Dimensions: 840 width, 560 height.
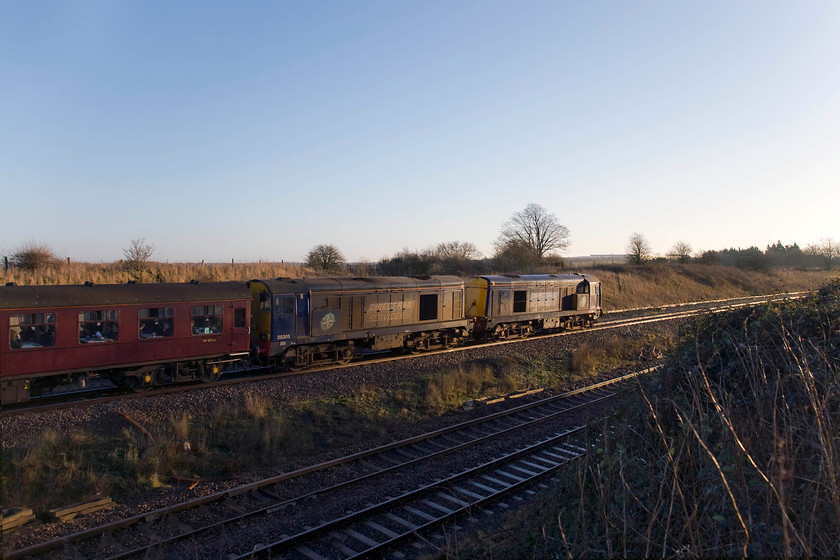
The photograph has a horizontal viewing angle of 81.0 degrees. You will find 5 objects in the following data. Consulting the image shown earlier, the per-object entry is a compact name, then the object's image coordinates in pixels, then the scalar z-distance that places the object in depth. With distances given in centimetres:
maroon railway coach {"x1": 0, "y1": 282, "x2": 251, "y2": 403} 1242
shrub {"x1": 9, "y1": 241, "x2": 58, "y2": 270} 2655
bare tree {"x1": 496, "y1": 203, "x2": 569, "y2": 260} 6456
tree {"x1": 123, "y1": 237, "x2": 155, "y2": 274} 2917
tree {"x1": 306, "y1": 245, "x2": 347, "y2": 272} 4334
